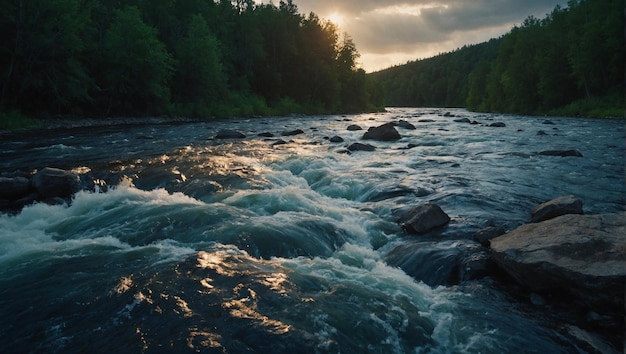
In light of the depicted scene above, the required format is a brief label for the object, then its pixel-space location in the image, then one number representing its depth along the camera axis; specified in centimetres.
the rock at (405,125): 3409
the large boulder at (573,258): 513
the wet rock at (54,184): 1073
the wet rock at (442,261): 658
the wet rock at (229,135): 2552
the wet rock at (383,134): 2579
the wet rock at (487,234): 756
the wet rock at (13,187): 1059
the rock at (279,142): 2257
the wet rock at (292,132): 2902
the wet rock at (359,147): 2123
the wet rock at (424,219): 853
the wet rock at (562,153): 1753
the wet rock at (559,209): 815
